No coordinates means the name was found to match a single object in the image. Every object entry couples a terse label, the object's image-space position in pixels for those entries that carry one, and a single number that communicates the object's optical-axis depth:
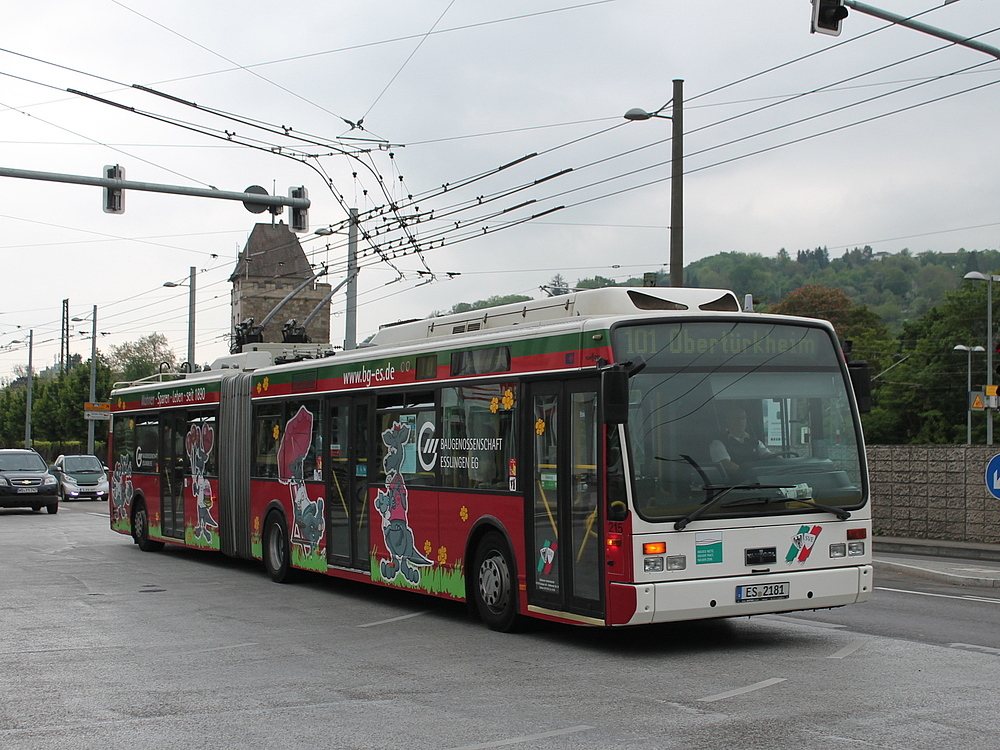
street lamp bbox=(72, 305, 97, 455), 62.69
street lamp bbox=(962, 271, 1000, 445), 39.88
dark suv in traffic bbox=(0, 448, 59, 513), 35.62
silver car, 45.91
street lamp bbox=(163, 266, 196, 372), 45.56
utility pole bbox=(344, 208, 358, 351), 24.48
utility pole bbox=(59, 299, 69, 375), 79.44
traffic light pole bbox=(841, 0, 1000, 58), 13.63
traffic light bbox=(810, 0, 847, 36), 13.22
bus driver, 9.82
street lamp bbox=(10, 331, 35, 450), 73.75
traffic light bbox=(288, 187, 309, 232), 19.48
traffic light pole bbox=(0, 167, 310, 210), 17.03
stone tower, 72.88
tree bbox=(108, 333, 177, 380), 135.12
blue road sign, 17.41
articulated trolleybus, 9.62
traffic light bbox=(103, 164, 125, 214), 18.09
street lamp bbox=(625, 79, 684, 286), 21.22
